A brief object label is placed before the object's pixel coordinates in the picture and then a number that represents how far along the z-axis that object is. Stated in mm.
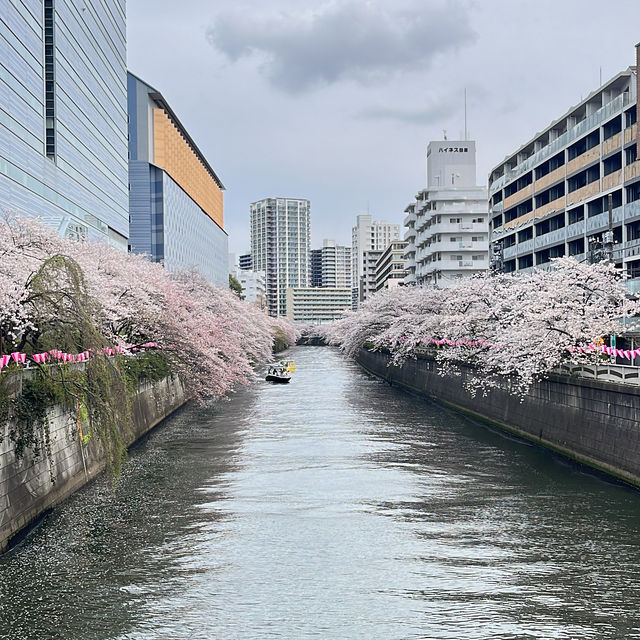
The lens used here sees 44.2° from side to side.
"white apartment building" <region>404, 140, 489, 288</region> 105750
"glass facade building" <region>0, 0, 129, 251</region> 62938
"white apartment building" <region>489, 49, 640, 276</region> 52688
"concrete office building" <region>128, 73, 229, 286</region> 122000
